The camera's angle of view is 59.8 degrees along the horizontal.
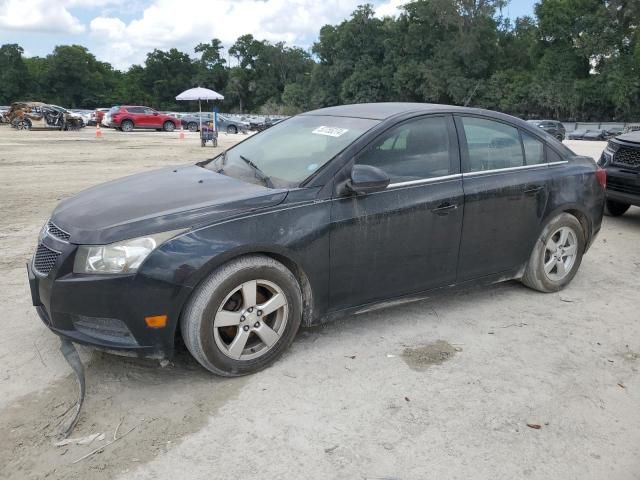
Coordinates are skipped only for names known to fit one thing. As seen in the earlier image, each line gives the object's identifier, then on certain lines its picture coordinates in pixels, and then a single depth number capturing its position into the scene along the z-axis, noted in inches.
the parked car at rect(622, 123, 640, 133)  1686.0
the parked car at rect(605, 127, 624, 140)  1707.4
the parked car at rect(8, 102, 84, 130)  1214.3
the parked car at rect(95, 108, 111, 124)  1465.8
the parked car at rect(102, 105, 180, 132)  1295.5
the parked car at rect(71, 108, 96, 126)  1652.1
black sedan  117.2
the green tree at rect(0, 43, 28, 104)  3479.3
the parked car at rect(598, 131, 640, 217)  287.0
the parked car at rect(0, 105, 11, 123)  1406.9
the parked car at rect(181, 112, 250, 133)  1547.7
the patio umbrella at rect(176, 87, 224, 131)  1103.6
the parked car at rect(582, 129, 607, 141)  1696.5
